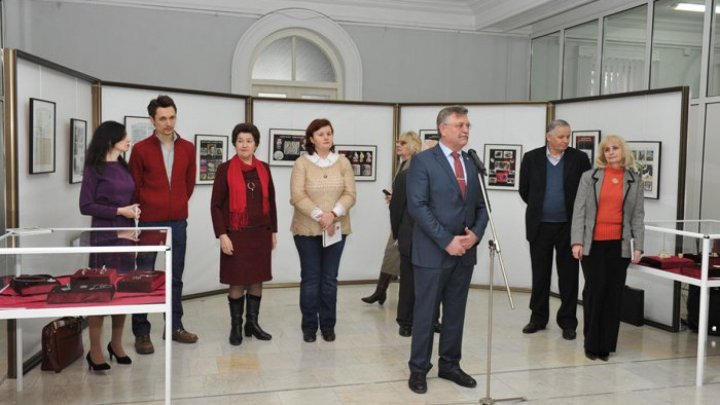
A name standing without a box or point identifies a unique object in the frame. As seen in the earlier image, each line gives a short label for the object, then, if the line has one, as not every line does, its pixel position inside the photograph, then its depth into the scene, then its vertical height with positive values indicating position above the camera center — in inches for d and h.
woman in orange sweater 197.2 -16.1
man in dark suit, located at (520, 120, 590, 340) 224.1 -11.0
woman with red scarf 204.5 -15.1
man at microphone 164.6 -13.2
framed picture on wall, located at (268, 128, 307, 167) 291.6 +9.0
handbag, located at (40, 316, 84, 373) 180.5 -48.1
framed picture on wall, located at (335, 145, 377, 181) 303.6 +4.7
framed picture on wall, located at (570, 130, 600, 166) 267.9 +13.2
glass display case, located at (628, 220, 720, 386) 181.3 -21.9
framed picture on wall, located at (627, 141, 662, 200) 241.9 +4.6
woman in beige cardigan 207.3 -13.3
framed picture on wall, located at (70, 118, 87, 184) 211.2 +4.5
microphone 160.1 +2.3
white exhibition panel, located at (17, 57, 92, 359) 146.8 -4.3
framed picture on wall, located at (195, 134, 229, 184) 271.0 +4.4
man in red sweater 198.1 -4.9
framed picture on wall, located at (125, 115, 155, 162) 246.7 +12.8
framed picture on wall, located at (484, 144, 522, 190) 296.5 +3.0
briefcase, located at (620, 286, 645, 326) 244.1 -46.3
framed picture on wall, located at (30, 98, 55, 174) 178.7 +6.6
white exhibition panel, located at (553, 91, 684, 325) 236.4 +14.4
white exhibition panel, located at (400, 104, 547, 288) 293.9 +13.7
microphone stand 159.6 -17.5
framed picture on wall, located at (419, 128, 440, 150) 299.4 +16.1
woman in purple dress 180.7 -7.3
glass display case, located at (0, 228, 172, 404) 136.1 -21.5
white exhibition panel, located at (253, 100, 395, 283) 292.5 -5.2
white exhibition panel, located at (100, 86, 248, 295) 265.4 -8.7
